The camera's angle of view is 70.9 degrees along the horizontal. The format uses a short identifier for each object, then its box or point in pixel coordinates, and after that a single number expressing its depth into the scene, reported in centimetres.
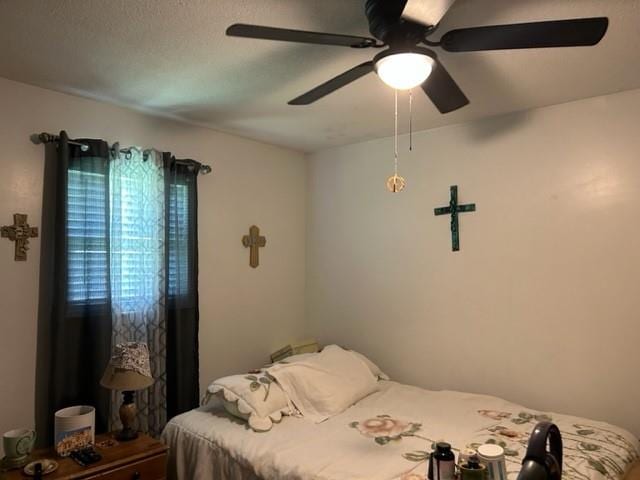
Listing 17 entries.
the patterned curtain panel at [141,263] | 249
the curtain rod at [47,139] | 226
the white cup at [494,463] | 132
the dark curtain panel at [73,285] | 222
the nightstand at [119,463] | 184
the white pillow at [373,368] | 300
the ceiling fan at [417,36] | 133
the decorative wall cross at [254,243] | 324
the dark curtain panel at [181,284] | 267
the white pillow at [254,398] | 222
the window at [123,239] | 234
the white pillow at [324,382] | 243
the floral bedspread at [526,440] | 175
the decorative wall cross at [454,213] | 288
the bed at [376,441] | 179
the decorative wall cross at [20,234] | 217
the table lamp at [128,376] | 212
